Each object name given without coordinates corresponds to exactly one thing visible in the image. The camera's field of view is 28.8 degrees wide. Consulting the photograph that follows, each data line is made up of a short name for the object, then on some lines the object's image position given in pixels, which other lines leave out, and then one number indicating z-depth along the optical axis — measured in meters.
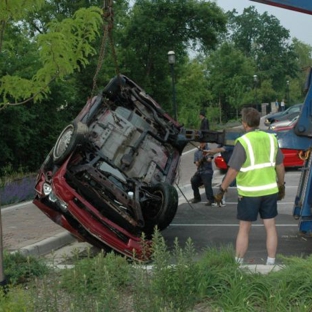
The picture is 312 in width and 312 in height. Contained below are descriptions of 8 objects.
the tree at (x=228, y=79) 57.22
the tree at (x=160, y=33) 27.92
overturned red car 7.24
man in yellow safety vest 6.29
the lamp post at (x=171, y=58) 22.20
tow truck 7.29
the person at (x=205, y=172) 12.15
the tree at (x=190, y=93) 35.77
